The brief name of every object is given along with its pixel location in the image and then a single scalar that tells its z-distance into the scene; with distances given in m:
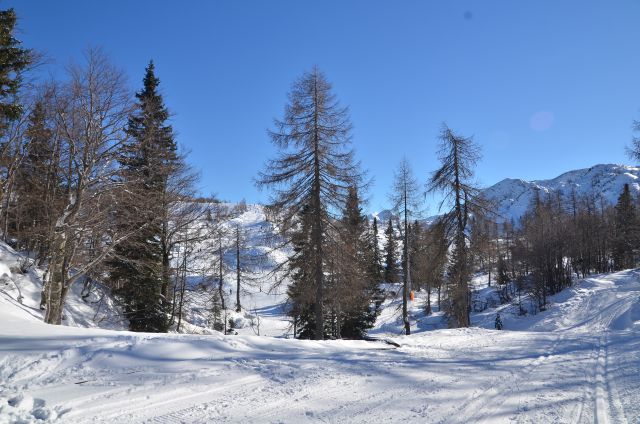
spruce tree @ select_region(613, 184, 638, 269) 47.42
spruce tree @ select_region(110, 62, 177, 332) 14.76
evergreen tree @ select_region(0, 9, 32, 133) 12.89
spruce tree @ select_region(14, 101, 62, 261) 13.62
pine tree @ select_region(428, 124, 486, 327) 17.73
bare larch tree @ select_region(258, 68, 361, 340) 14.60
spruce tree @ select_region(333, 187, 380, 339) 15.19
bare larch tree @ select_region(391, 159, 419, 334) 22.02
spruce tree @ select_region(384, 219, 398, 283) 52.86
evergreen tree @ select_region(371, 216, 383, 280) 45.64
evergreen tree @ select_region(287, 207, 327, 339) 14.76
